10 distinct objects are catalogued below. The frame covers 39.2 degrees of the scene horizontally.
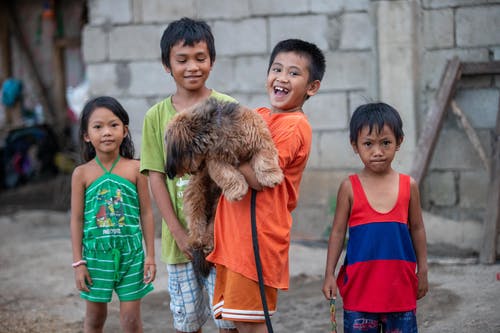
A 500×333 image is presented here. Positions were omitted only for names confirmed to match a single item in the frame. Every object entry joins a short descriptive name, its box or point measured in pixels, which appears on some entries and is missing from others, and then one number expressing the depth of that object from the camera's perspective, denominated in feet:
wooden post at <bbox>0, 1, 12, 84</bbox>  34.04
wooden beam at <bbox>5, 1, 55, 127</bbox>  34.03
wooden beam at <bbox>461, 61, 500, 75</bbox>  17.97
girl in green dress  10.55
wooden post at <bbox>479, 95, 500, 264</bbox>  16.69
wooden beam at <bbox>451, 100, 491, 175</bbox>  17.95
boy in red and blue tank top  9.08
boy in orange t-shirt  8.36
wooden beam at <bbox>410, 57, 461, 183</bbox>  17.70
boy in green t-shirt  9.73
